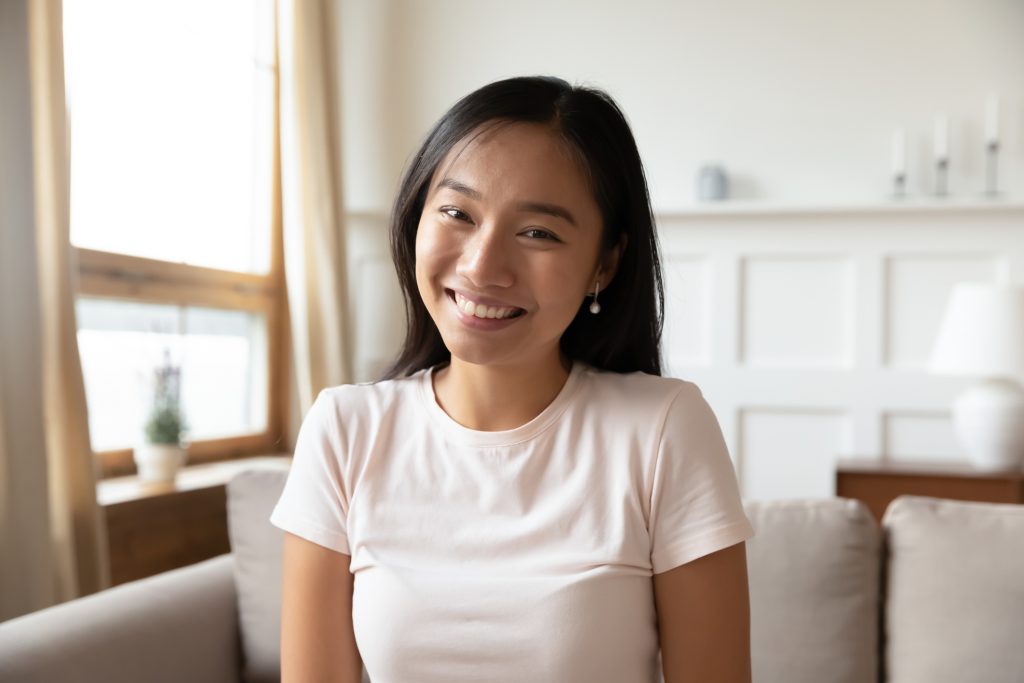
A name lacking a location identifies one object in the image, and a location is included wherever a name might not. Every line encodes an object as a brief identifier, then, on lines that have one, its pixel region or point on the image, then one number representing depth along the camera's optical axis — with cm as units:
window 287
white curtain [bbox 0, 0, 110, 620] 219
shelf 358
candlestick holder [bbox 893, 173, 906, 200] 364
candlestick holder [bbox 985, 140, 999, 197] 363
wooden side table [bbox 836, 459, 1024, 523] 305
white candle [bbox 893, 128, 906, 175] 363
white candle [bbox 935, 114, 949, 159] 361
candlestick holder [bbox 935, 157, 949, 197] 360
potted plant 287
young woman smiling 118
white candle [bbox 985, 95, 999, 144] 354
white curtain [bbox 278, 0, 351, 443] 376
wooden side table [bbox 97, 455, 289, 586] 268
